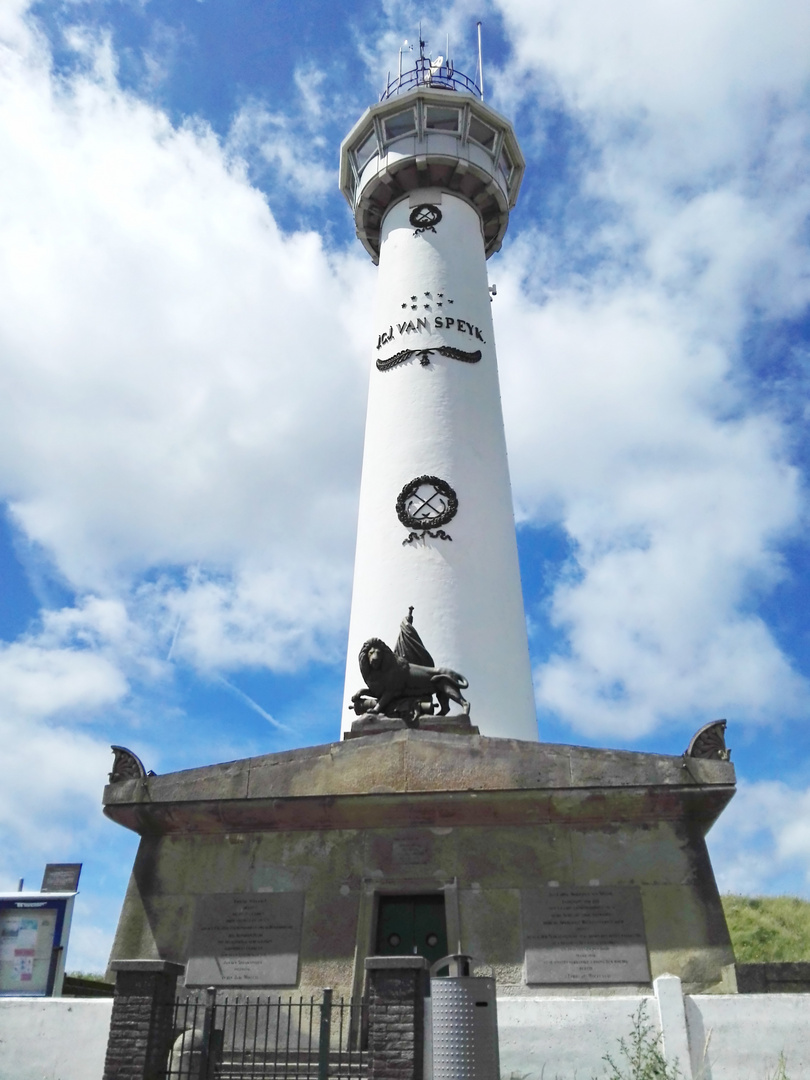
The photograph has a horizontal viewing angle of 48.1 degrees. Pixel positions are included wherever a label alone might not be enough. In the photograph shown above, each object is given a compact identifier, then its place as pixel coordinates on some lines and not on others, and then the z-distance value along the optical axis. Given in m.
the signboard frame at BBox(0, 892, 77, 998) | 13.80
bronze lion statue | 15.22
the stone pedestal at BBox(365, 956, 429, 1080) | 9.02
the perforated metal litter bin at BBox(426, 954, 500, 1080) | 8.35
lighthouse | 19.72
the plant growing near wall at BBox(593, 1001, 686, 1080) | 9.66
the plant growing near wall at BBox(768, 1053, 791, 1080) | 9.73
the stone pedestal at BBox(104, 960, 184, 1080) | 9.75
